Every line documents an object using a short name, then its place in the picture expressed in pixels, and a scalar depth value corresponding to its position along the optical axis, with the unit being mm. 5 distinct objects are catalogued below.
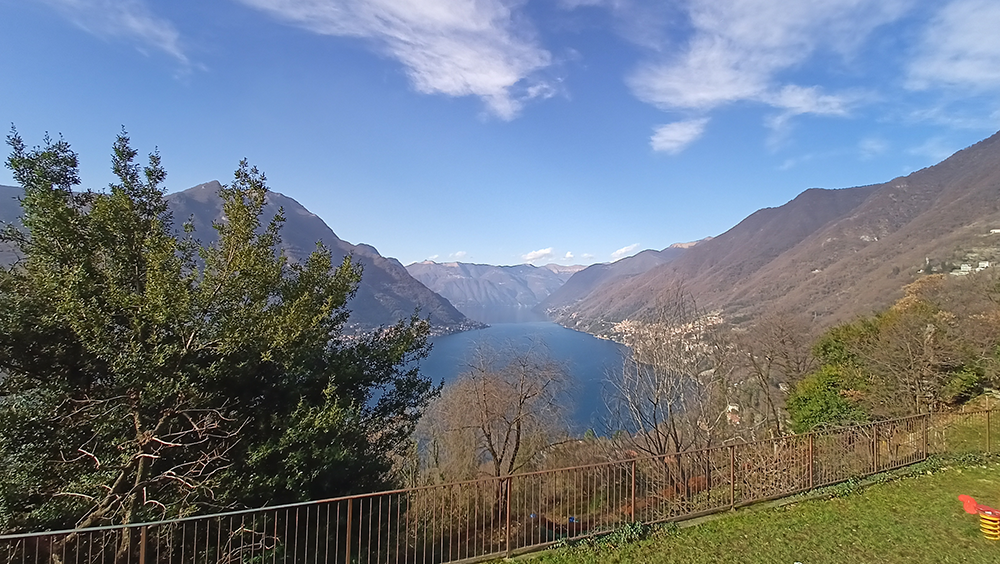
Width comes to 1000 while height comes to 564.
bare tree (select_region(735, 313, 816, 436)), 21547
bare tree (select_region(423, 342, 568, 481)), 16609
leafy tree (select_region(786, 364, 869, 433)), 15625
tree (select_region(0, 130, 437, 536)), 6426
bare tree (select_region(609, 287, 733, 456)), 12805
